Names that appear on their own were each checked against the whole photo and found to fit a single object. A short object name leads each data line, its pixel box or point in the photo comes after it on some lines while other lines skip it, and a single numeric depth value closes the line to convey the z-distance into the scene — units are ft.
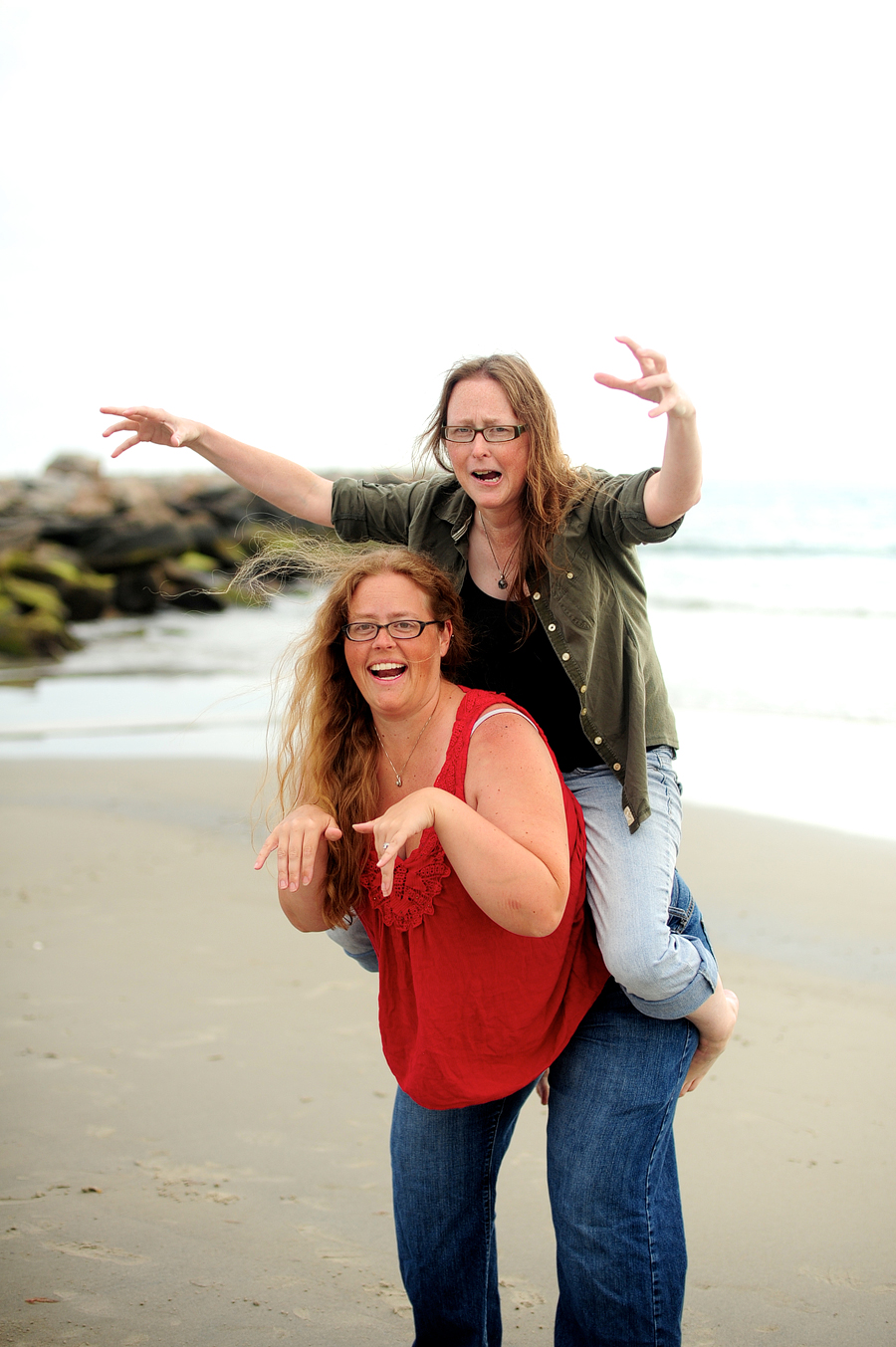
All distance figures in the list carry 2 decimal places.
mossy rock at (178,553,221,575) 85.25
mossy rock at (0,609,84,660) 52.95
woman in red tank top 8.06
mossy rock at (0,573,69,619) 62.10
